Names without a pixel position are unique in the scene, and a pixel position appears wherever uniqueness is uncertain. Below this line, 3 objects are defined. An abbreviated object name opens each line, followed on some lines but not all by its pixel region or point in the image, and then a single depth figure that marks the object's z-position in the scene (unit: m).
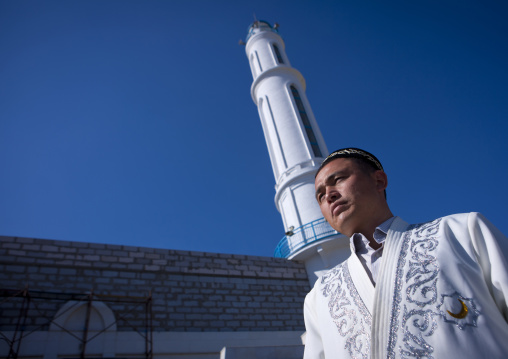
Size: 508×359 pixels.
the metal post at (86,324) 6.02
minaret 9.89
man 1.01
